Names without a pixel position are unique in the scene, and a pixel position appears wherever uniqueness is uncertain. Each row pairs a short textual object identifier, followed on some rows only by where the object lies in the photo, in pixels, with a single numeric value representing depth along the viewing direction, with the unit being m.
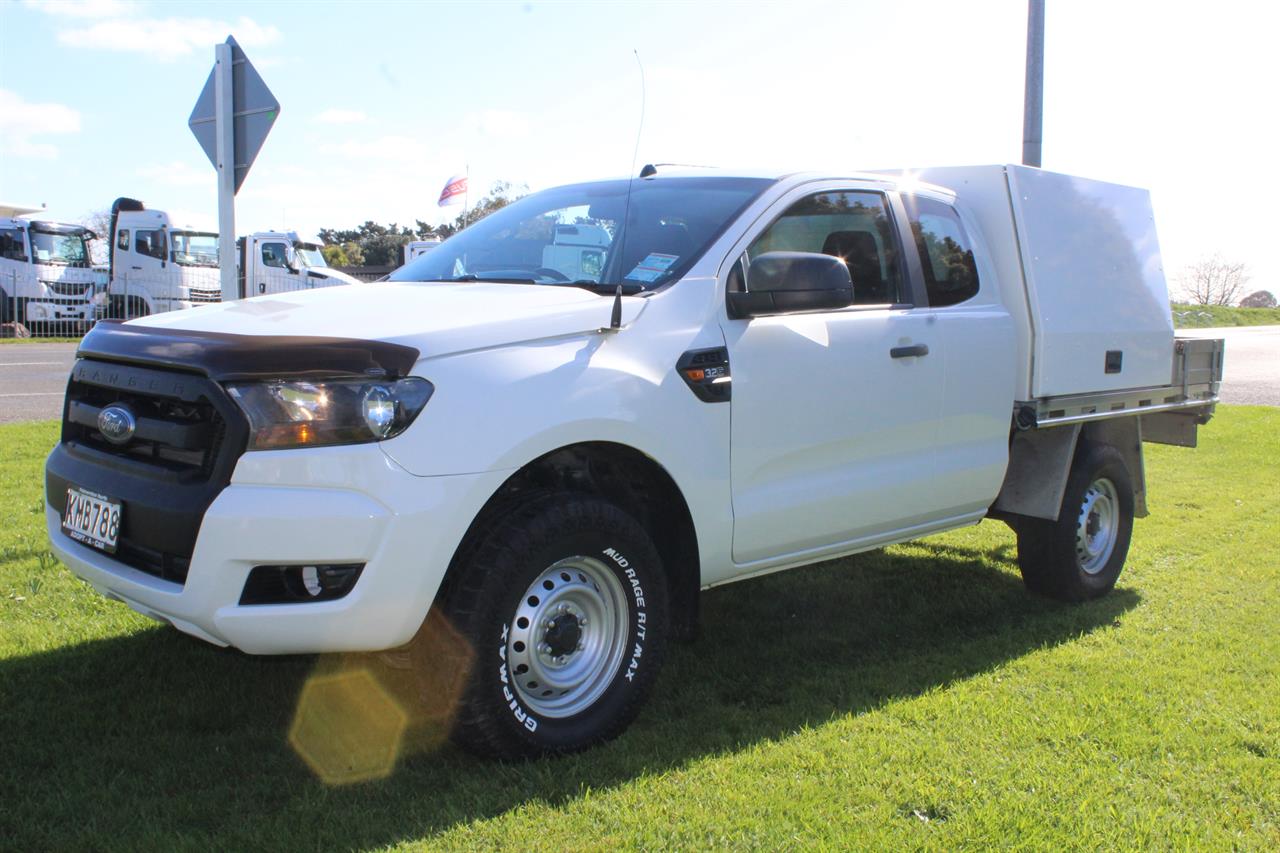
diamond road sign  6.12
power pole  10.46
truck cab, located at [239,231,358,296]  27.25
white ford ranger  3.05
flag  31.39
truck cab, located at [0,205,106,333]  25.25
